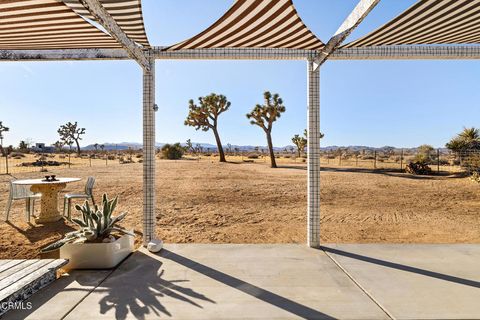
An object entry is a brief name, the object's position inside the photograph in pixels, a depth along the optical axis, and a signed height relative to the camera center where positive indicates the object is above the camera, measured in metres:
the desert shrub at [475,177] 12.72 -1.01
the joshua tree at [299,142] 40.74 +2.10
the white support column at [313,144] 4.38 +0.19
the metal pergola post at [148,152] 4.36 +0.07
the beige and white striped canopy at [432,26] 3.12 +1.69
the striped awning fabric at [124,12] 2.81 +1.58
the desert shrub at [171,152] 33.81 +0.52
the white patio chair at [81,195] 6.55 -0.95
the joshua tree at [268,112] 25.64 +4.10
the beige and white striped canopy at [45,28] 3.10 +1.68
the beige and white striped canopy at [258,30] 3.10 +1.65
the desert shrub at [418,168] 16.80 -0.78
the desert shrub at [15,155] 36.91 +0.23
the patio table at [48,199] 6.39 -0.99
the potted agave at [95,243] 3.43 -1.10
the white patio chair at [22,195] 6.42 -0.91
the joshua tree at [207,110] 31.22 +5.25
